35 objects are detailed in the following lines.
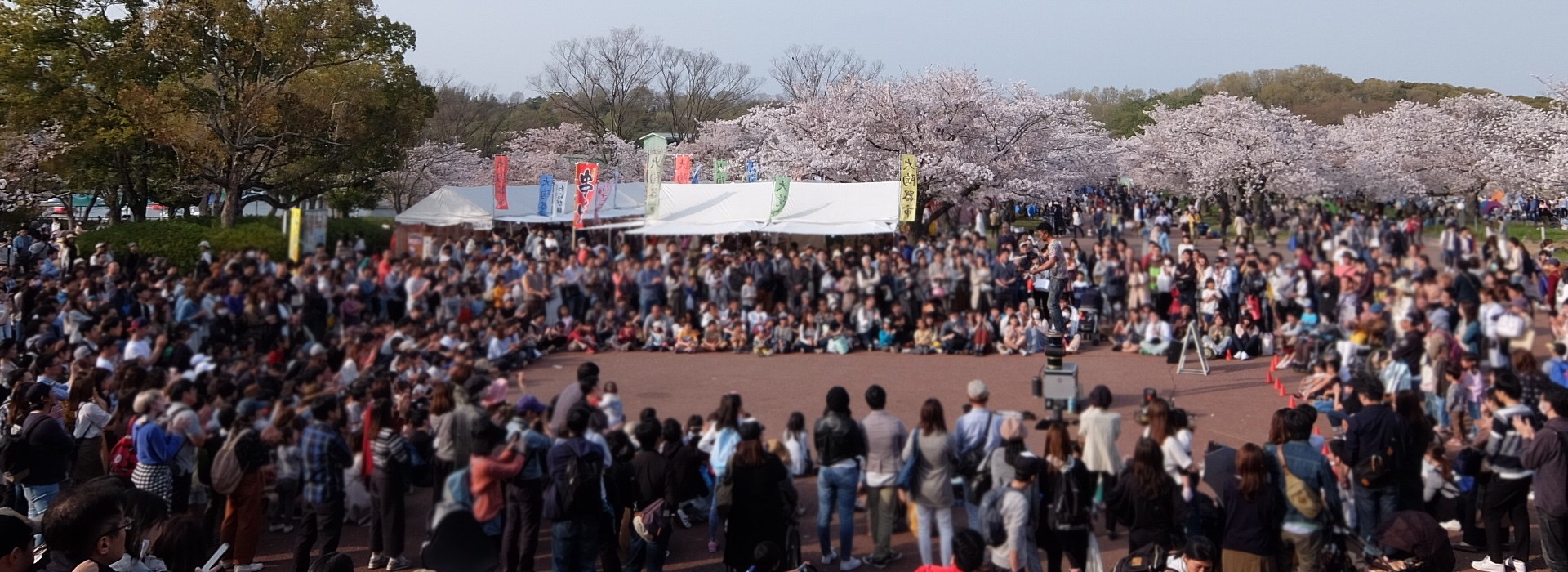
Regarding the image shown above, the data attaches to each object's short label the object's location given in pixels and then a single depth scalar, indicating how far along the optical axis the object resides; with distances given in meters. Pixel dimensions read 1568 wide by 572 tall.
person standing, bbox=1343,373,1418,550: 6.41
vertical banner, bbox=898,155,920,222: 20.14
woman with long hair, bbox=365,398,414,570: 6.72
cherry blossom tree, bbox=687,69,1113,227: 29.08
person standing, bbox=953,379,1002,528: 6.59
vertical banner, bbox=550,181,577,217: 26.20
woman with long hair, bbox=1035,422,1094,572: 6.04
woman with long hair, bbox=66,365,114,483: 7.30
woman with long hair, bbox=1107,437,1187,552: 5.77
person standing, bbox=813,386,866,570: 6.50
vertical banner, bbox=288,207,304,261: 16.75
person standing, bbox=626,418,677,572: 6.41
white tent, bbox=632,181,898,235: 20.81
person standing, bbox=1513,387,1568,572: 6.00
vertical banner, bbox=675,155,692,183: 27.84
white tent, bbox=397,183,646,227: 26.05
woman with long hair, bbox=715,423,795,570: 6.16
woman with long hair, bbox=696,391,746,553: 7.41
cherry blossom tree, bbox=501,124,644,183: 50.34
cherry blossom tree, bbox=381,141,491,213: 41.28
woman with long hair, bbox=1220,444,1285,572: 5.46
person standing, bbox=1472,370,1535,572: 6.31
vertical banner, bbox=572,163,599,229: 21.69
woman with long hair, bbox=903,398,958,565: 6.41
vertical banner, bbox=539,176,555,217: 24.97
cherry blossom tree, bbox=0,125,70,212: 24.23
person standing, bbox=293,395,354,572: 6.64
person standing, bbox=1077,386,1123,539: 6.58
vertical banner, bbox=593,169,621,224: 26.19
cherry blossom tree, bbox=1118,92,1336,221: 37.56
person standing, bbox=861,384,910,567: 6.55
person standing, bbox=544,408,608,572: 6.18
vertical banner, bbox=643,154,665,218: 21.09
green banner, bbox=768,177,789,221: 21.50
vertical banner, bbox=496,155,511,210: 24.94
